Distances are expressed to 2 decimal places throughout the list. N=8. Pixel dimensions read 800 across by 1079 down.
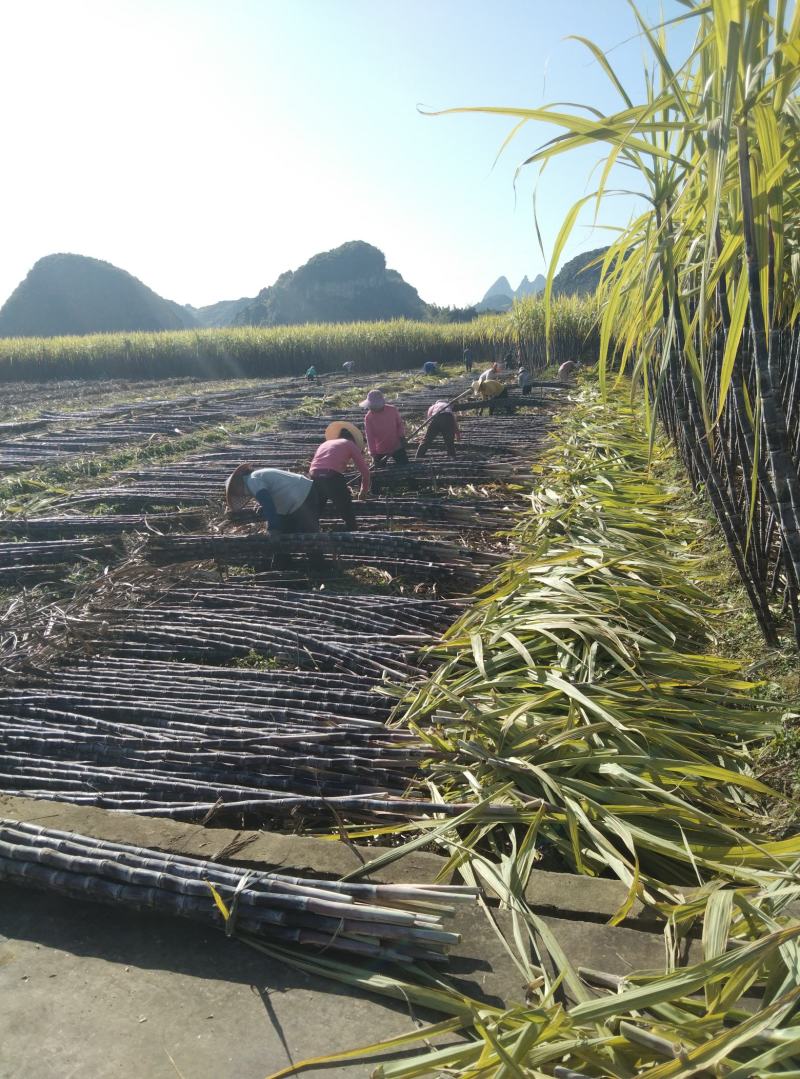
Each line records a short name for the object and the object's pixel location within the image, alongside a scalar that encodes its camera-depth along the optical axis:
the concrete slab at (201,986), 1.44
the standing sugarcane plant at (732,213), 1.52
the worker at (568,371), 14.30
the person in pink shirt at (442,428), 7.55
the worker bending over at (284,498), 5.13
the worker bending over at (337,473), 5.47
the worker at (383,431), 7.03
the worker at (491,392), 10.30
